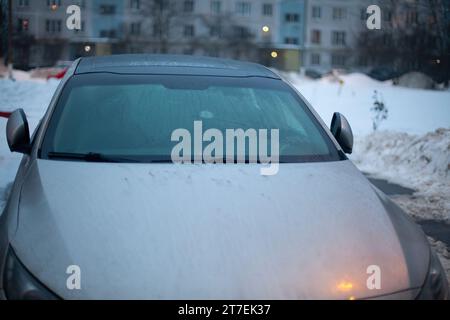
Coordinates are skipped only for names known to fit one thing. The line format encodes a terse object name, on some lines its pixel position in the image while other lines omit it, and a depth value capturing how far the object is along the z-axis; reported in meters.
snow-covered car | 1.99
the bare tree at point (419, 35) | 12.73
